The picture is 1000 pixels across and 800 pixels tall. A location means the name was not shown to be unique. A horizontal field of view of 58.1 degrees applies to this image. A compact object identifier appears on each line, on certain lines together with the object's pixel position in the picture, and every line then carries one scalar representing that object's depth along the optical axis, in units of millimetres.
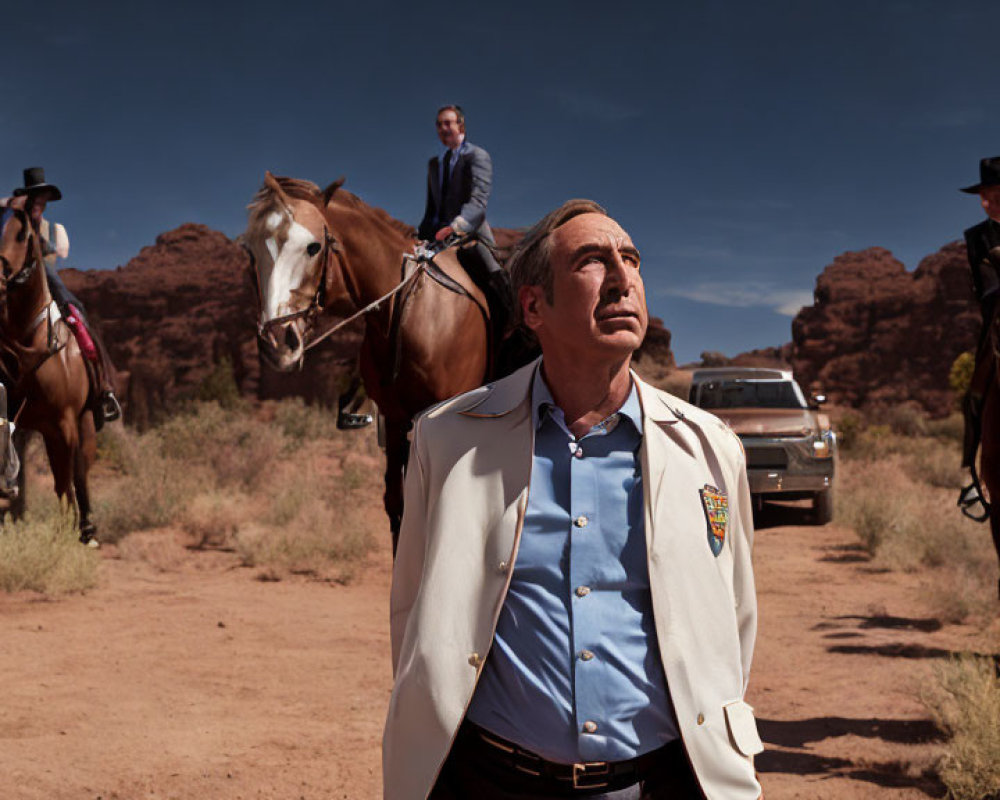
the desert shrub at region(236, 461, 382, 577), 10617
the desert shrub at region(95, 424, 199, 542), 12297
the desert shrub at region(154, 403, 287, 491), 16969
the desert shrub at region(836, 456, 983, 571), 10984
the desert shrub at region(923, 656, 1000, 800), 4473
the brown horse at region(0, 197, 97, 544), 7793
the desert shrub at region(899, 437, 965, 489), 19125
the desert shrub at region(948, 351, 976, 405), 28688
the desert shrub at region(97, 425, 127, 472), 20609
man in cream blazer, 1812
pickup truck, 12859
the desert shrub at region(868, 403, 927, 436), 36212
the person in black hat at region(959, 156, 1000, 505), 4980
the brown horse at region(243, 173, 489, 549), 4699
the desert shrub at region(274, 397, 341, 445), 26422
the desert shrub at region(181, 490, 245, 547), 12477
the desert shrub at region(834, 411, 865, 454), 26672
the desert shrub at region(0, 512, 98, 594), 8594
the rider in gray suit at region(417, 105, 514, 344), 5547
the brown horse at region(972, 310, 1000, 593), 5441
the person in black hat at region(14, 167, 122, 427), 8875
